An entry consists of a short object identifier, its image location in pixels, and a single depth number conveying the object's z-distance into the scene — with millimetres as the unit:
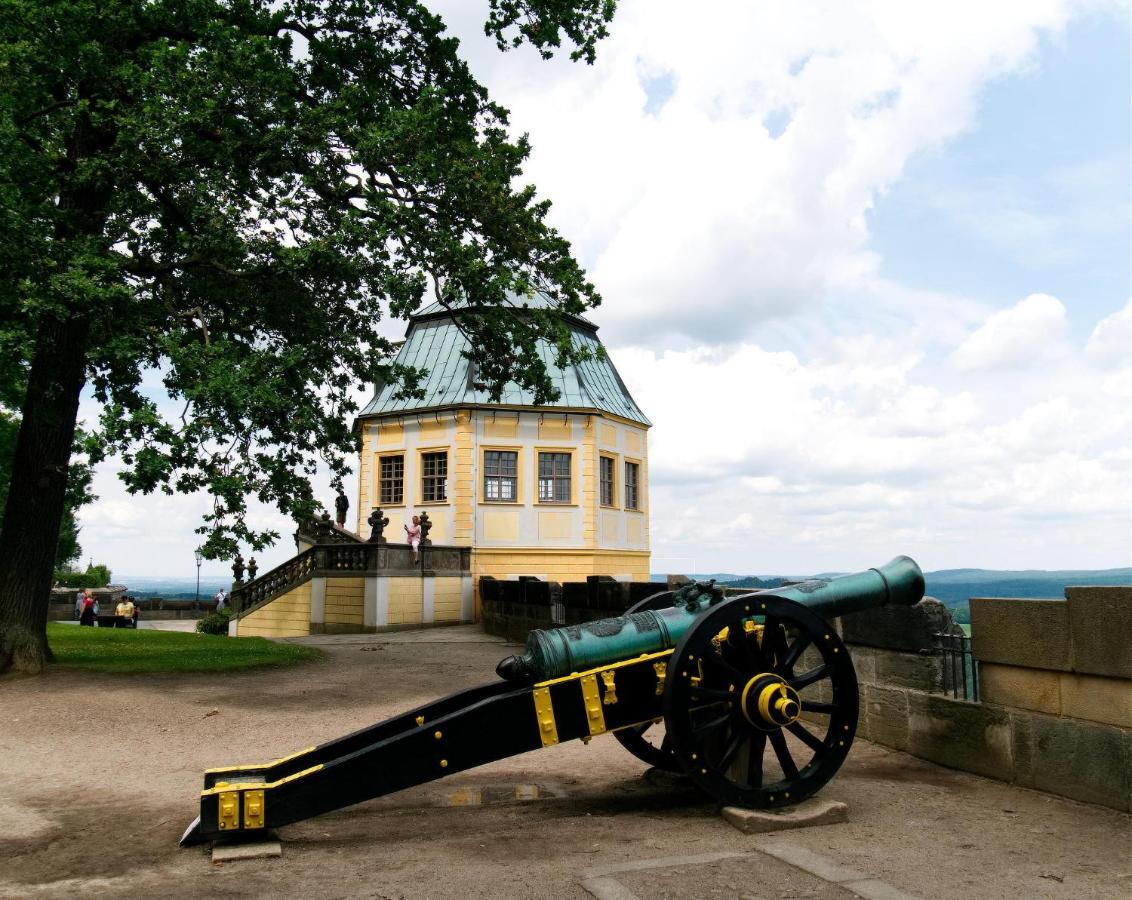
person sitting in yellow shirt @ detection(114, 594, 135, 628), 27484
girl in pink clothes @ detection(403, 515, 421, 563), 25328
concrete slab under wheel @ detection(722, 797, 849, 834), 5113
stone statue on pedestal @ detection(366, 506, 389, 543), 24203
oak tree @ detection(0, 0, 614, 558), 10719
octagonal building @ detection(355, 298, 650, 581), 28953
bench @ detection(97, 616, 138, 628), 27828
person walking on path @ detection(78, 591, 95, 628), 27375
